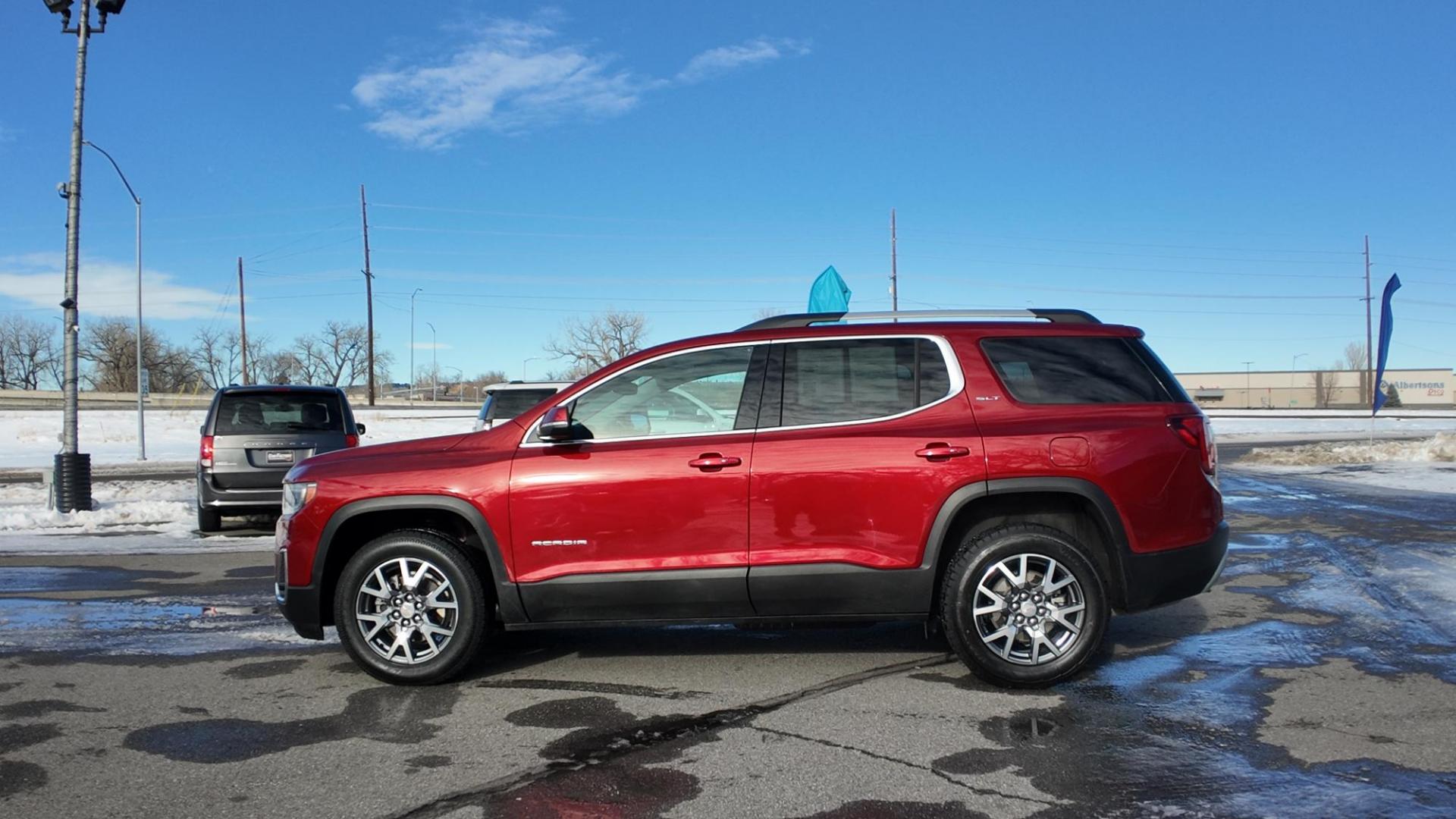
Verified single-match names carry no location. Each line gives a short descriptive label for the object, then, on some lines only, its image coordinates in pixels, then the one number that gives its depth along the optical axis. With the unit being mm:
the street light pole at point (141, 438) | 28183
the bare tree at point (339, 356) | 103438
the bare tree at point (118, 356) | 84062
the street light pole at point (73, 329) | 13289
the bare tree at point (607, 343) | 72000
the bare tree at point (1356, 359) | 133500
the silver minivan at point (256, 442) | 11445
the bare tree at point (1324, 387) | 93750
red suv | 4969
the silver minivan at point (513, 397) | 14586
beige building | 96688
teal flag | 16266
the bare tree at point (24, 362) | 104250
